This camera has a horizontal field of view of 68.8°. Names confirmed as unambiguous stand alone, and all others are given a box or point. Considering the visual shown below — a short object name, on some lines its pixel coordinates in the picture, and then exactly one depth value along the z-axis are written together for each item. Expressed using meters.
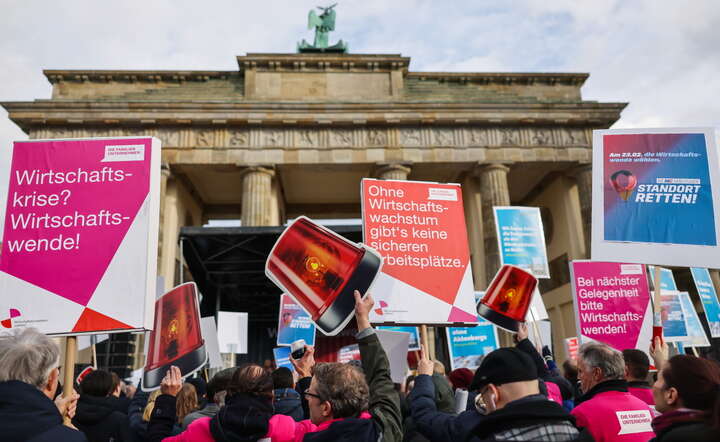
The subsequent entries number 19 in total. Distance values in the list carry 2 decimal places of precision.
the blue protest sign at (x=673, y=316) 9.88
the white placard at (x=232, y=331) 11.34
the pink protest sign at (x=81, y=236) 4.09
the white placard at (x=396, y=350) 5.50
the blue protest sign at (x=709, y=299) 11.83
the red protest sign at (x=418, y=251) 5.02
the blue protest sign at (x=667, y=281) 10.48
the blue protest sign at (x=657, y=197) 4.91
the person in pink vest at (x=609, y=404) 3.14
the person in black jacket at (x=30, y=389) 2.09
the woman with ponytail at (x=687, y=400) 2.01
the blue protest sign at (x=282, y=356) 10.64
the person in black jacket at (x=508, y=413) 2.01
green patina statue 29.78
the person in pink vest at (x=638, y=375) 3.78
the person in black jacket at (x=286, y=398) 3.68
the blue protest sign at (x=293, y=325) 10.52
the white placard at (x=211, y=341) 7.64
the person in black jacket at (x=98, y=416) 3.96
